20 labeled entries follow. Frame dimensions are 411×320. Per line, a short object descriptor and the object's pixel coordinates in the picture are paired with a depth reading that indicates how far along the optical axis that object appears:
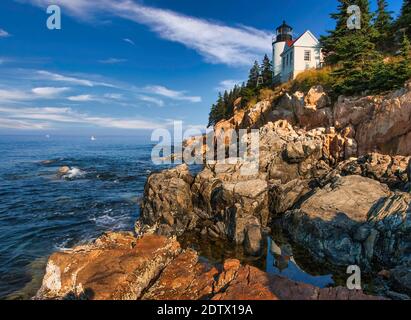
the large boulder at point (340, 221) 14.73
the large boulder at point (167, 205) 19.88
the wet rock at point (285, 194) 20.67
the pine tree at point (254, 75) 59.53
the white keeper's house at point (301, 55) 43.81
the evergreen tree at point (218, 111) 74.18
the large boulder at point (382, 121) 22.64
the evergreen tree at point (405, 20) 36.89
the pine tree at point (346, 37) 32.91
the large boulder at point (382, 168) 18.88
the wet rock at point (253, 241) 16.12
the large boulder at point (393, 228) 13.63
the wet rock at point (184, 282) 10.42
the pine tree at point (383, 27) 39.31
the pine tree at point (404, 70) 24.42
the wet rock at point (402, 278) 11.52
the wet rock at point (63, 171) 44.19
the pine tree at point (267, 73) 54.38
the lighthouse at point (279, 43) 50.94
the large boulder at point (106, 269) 10.30
